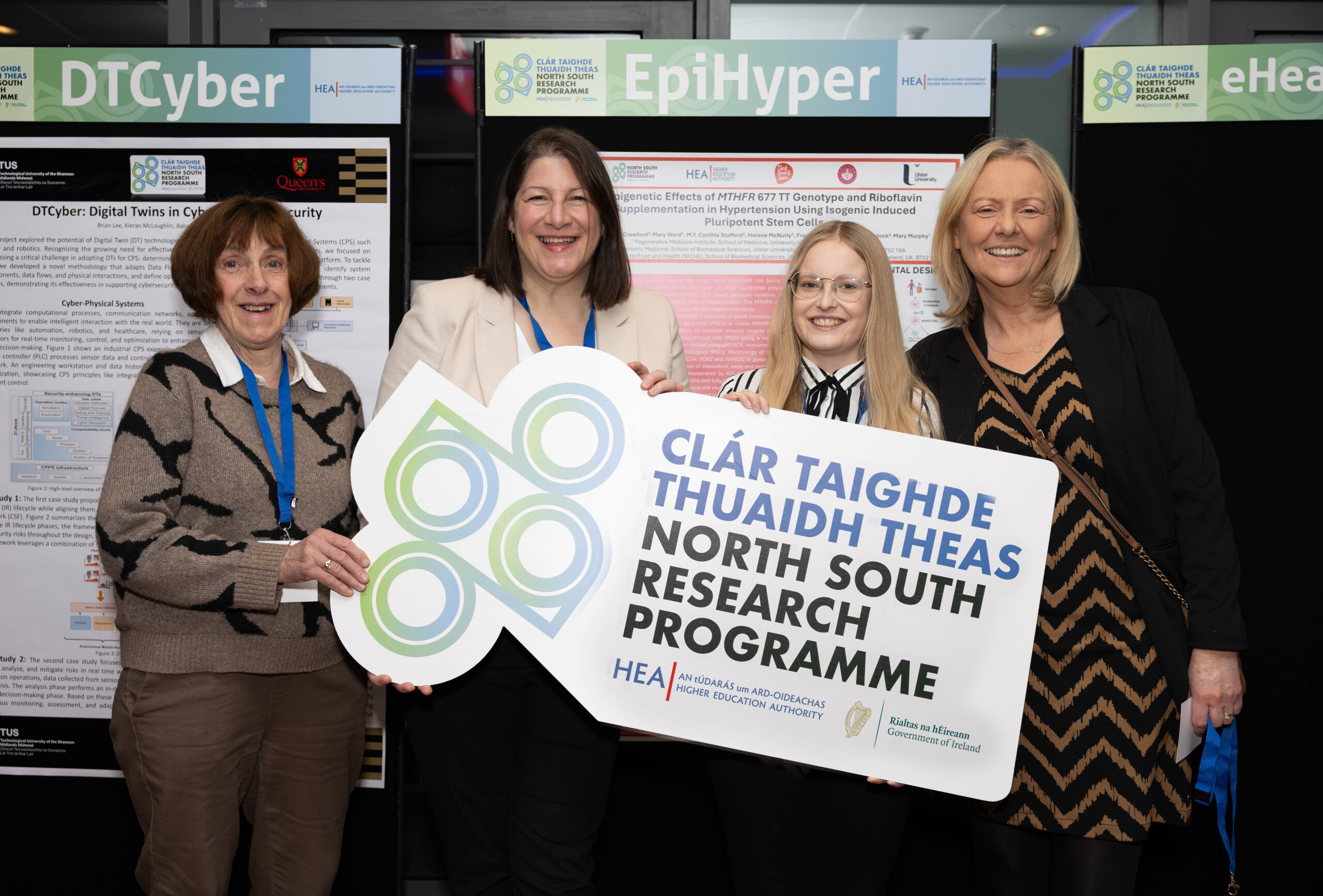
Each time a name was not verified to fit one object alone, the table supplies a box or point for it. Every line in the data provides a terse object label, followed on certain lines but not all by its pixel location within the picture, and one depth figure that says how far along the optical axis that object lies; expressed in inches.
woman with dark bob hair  69.4
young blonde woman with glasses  68.1
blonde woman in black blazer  69.6
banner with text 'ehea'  100.0
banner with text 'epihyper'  100.8
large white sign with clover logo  68.0
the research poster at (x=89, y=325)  103.2
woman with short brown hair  68.6
